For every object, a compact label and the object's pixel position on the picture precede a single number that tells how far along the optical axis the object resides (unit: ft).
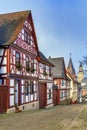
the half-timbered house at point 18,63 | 36.22
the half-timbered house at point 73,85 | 104.53
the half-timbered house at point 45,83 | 53.47
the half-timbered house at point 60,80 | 78.66
